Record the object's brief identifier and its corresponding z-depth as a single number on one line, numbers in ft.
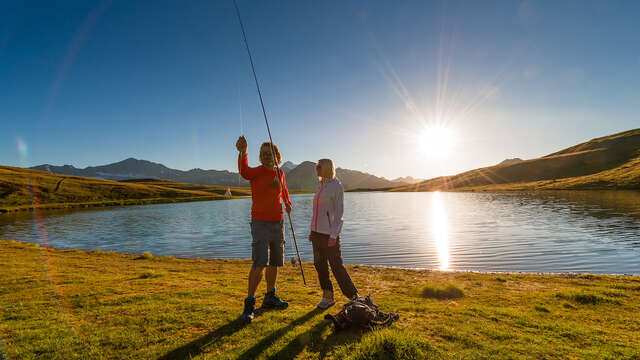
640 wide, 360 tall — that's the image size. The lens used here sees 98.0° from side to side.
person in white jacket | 21.98
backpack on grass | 18.84
